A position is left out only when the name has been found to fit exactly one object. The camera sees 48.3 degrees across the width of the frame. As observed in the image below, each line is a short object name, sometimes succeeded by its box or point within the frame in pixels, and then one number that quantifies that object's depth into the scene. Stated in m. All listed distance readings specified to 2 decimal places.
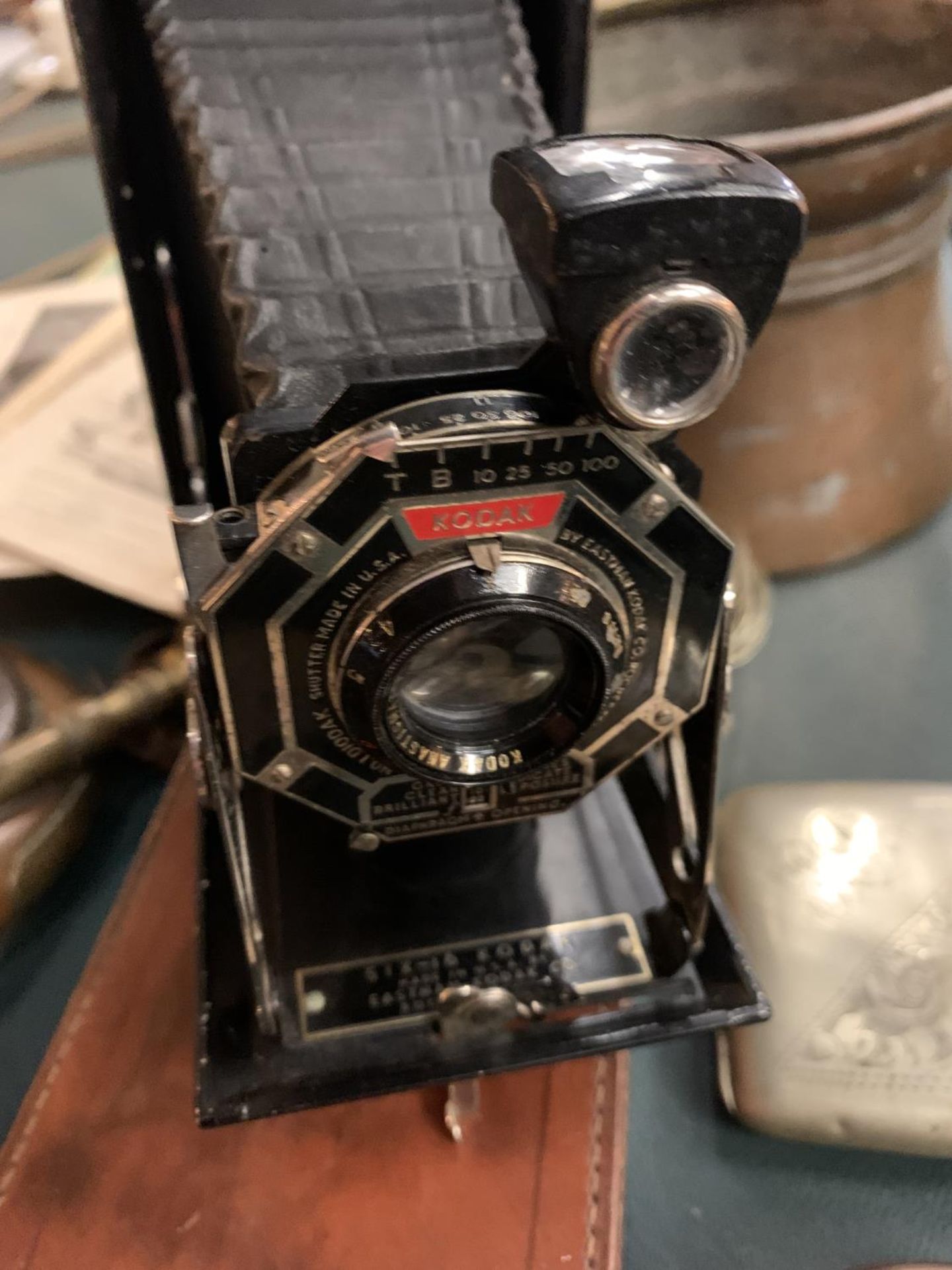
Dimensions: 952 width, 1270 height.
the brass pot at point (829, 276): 0.21
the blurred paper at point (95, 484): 0.23
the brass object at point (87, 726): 0.18
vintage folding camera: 0.11
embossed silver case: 0.16
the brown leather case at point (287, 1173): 0.14
